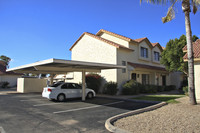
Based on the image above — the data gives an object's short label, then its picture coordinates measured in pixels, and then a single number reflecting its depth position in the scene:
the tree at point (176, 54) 15.15
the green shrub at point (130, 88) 16.34
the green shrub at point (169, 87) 22.74
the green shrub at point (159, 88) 21.15
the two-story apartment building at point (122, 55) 17.27
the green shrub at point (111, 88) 16.23
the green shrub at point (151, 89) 18.88
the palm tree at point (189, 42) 9.60
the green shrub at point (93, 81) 17.86
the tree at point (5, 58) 51.16
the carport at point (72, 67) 9.34
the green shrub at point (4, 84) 29.13
